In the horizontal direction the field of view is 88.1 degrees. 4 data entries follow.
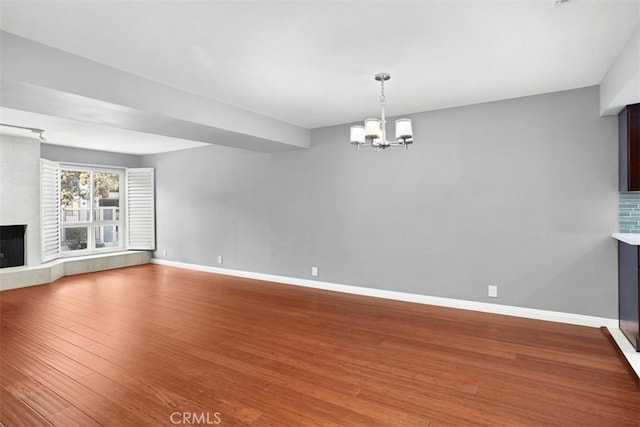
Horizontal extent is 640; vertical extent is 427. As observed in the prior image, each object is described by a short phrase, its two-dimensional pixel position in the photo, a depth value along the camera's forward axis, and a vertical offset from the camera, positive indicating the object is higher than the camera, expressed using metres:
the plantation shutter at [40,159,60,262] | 6.10 +0.13
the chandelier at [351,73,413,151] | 3.03 +0.75
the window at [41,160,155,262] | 6.40 +0.11
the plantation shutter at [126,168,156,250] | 7.94 +0.11
